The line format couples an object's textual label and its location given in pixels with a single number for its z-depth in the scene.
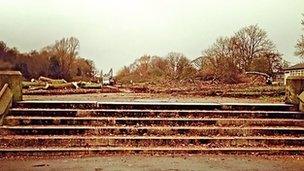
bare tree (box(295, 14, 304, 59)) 48.56
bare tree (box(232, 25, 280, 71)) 61.47
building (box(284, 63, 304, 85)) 83.88
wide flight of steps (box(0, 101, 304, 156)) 10.20
